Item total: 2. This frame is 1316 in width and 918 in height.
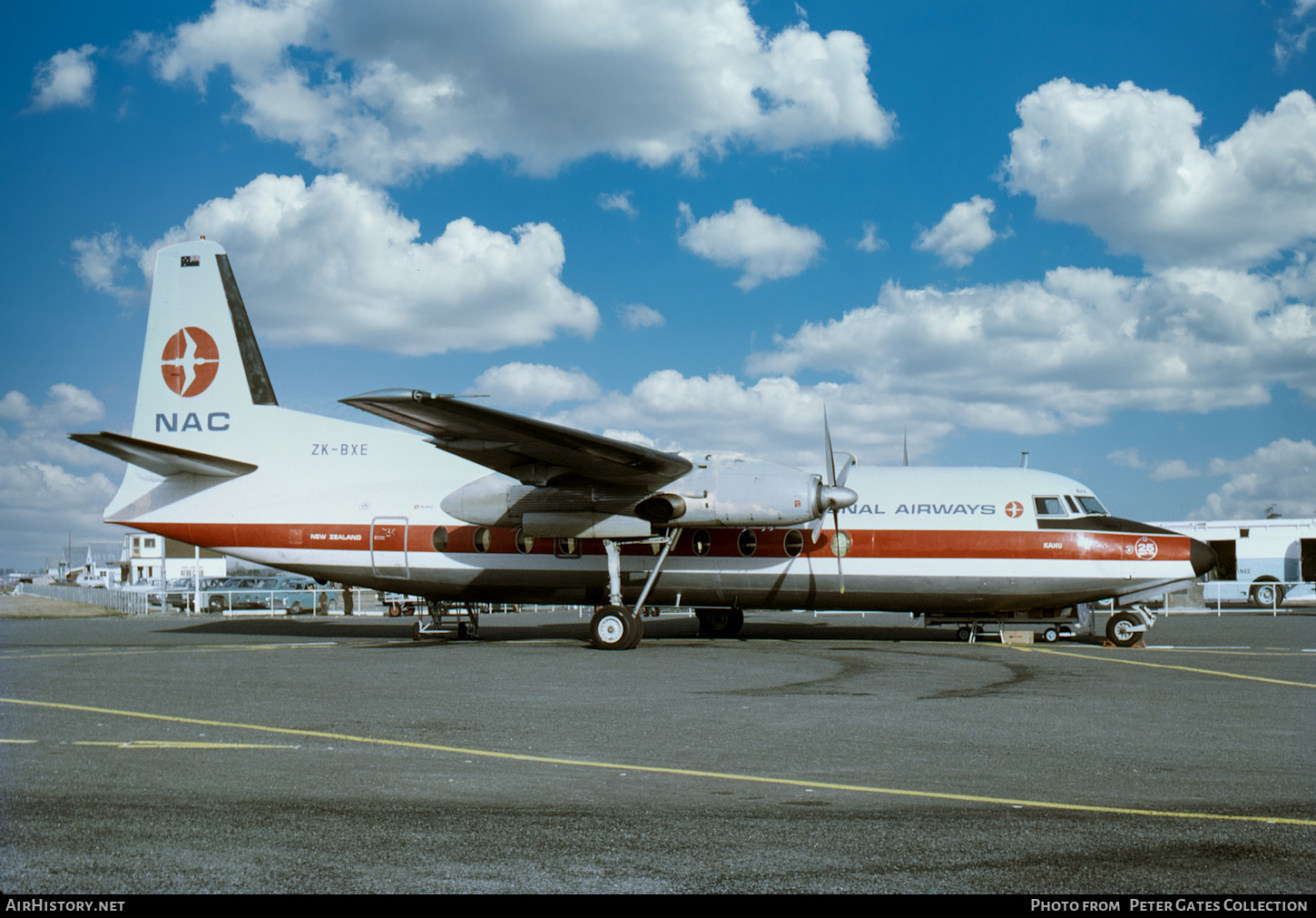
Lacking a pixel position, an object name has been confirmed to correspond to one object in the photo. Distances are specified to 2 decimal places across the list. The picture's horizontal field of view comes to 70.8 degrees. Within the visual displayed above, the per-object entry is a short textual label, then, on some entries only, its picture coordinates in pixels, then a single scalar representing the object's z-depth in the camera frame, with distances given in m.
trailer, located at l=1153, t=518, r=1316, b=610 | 40.25
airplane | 17.19
